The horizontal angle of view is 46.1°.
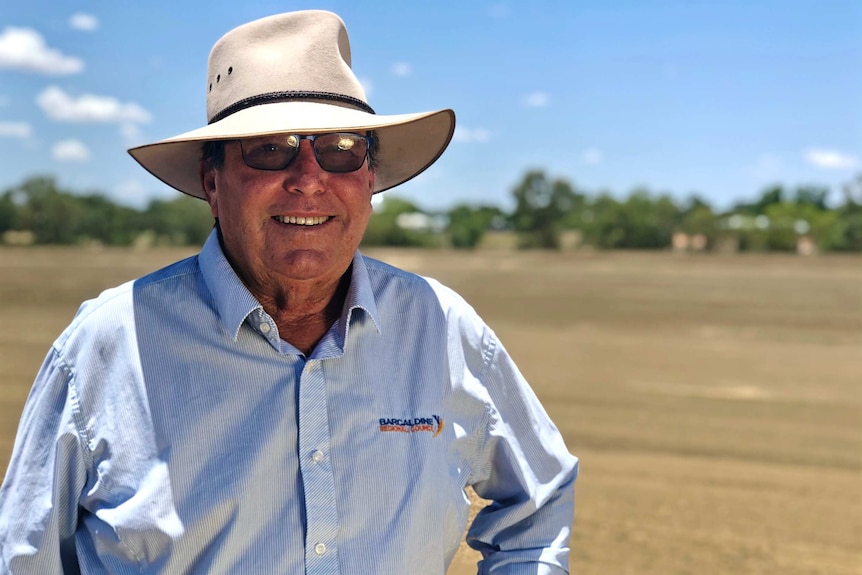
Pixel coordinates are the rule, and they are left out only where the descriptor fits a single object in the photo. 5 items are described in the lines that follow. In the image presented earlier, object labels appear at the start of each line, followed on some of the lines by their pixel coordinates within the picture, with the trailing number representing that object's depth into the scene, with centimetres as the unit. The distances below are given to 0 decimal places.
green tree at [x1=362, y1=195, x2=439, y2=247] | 3959
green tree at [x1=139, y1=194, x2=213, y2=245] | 3378
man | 176
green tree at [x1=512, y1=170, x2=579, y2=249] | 3866
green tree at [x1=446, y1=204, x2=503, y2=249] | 3903
